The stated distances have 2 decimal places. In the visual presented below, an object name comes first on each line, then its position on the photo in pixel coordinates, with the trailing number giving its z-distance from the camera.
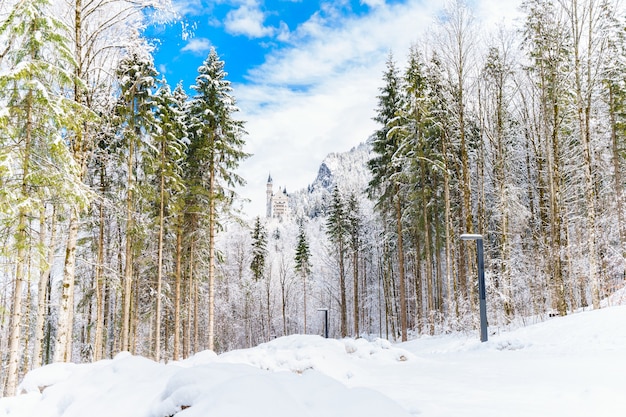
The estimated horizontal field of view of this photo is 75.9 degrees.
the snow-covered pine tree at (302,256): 41.48
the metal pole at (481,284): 11.04
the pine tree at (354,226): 34.10
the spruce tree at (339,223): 33.50
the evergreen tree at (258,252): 40.62
